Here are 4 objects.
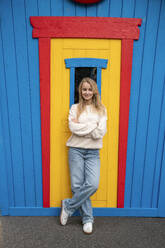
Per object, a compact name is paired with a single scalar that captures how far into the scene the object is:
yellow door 2.04
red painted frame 1.97
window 2.05
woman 1.90
